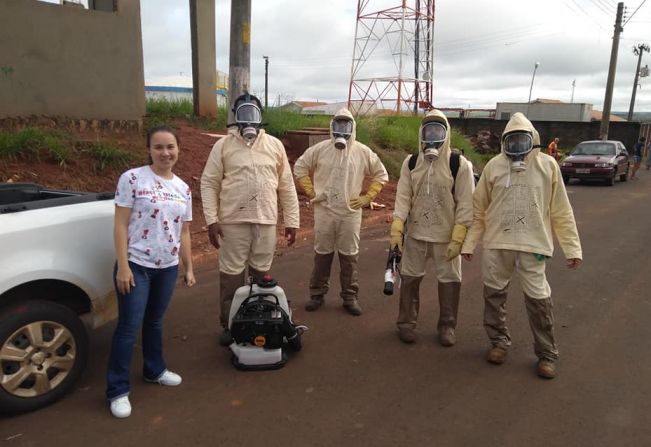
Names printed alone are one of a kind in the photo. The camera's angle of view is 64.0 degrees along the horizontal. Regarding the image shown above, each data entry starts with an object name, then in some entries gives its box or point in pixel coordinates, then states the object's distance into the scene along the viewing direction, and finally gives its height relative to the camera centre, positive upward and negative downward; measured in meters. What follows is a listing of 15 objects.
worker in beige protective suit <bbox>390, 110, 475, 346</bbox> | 4.16 -0.72
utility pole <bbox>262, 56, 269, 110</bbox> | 40.79 +4.52
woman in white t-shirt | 3.06 -0.71
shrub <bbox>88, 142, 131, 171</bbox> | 7.54 -0.50
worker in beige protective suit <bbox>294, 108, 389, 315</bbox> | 4.88 -0.62
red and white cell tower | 25.94 +3.00
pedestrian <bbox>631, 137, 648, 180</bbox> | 21.28 -0.79
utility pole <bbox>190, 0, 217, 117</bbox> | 10.84 +1.43
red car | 17.17 -0.88
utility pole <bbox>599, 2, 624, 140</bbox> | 25.05 +3.19
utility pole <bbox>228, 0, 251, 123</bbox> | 7.65 +1.12
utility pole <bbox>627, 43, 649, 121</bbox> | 47.34 +6.13
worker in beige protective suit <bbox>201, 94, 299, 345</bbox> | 4.14 -0.57
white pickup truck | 2.96 -1.05
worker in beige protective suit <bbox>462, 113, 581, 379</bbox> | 3.79 -0.67
